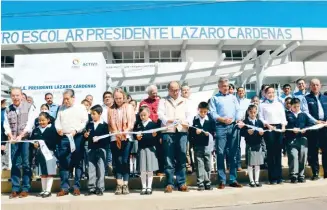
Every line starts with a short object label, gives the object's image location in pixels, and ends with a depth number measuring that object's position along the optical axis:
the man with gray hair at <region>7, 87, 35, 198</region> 4.61
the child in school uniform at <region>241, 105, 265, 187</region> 4.89
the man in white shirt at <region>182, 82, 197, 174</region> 5.52
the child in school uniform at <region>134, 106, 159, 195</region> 4.60
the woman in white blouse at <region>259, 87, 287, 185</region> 5.03
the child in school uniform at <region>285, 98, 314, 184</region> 5.10
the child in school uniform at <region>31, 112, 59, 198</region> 4.58
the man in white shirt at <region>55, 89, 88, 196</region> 4.65
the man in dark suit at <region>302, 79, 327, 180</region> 5.33
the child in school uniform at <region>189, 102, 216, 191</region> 4.76
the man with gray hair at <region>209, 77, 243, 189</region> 4.85
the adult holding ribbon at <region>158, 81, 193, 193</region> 4.72
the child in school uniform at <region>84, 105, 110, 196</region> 4.62
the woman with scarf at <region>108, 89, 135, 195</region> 4.61
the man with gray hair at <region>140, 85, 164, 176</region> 5.02
